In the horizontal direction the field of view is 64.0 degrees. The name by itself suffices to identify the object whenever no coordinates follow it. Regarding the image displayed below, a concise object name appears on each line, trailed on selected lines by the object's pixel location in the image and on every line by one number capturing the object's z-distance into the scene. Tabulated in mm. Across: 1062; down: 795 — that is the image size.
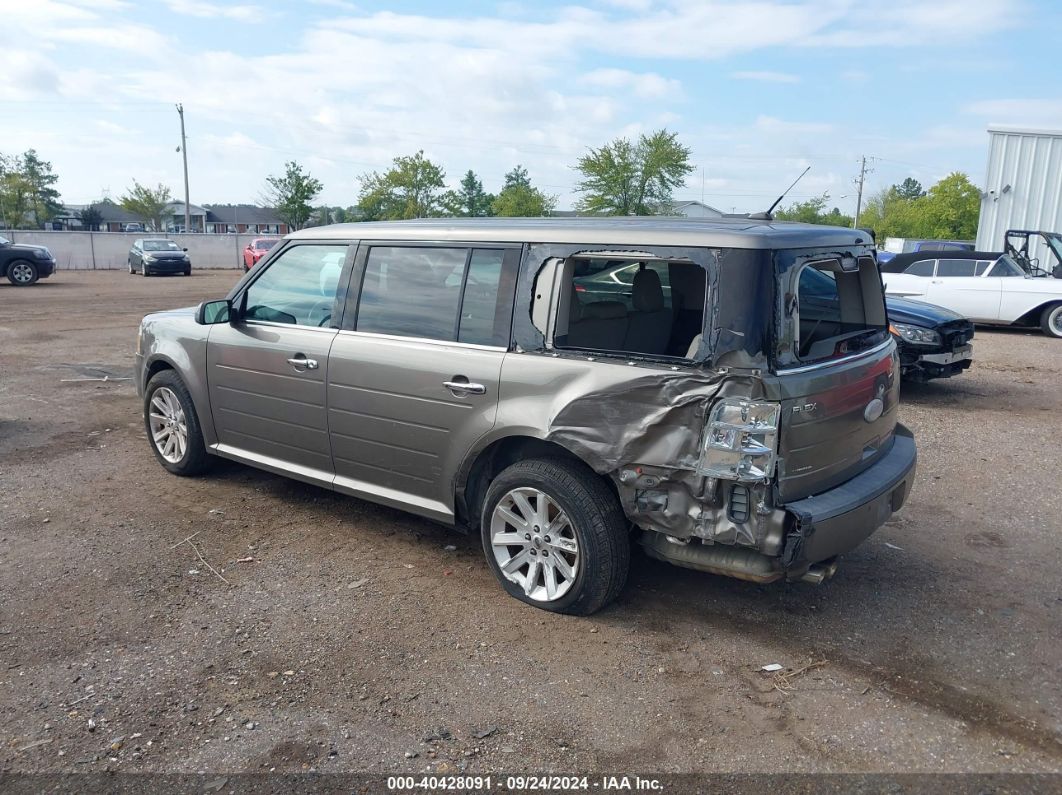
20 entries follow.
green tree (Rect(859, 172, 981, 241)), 51594
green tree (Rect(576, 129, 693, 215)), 46188
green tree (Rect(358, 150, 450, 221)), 57562
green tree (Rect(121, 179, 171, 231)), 71875
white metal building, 21969
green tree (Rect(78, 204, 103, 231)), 81125
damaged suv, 3467
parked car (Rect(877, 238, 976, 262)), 22922
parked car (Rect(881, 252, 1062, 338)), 14555
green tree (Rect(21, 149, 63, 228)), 72375
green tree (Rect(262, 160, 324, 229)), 55594
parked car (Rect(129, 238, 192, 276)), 31516
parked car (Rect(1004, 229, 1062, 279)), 15070
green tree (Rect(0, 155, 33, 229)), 65938
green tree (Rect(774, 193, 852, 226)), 56447
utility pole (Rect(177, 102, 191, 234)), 57081
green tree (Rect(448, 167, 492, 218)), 59125
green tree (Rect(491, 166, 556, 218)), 59094
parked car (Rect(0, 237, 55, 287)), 23234
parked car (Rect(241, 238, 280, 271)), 30266
